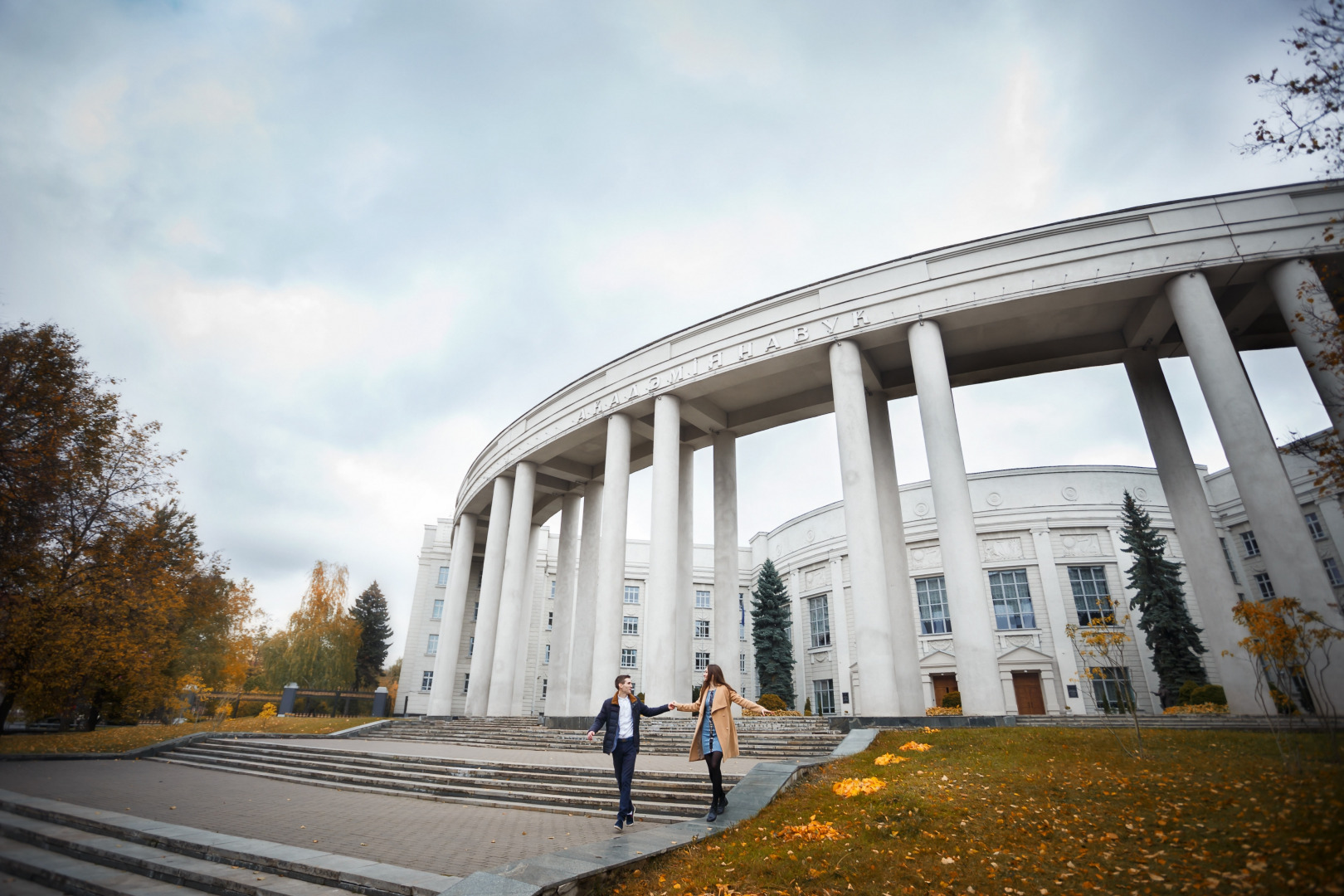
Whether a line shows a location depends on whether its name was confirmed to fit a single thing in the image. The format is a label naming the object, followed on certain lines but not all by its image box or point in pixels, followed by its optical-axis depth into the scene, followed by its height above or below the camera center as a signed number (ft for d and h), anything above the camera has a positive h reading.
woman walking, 21.66 -1.04
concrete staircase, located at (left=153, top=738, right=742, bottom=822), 26.61 -4.12
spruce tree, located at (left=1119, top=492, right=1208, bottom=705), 82.23 +11.25
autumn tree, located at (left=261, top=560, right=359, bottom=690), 116.78 +8.45
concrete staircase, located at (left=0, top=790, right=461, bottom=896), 15.51 -4.49
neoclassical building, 45.96 +26.31
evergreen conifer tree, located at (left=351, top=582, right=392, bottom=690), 154.61 +14.93
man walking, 21.58 -1.18
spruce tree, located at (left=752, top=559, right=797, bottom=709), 115.96 +11.22
